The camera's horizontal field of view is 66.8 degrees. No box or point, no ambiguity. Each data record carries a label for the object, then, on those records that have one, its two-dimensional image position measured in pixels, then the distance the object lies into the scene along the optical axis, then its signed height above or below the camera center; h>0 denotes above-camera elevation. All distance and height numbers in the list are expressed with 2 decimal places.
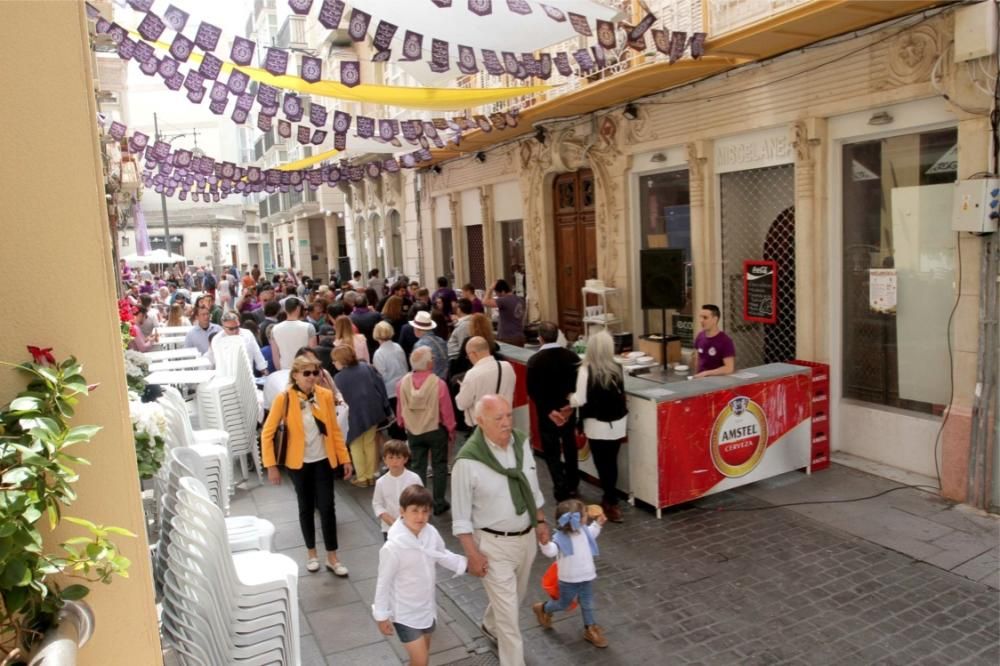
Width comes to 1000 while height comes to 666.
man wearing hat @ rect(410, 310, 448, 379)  8.91 -0.89
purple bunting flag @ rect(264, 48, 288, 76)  7.61 +2.12
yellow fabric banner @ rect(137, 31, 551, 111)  8.79 +2.20
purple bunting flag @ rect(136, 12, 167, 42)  6.56 +2.18
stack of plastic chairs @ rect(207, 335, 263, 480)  8.87 -1.48
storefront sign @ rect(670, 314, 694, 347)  11.45 -1.15
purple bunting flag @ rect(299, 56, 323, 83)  7.37 +1.97
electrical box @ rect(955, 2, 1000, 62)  6.54 +1.78
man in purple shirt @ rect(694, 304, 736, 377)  8.12 -1.07
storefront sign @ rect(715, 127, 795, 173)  9.13 +1.22
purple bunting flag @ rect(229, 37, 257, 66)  6.93 +2.05
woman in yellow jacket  6.04 -1.41
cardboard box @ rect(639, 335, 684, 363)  11.38 -1.44
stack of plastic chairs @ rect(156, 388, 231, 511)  6.27 -1.56
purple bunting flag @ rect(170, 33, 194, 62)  7.13 +2.16
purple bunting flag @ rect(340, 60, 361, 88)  7.71 +1.98
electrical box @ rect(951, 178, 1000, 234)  6.66 +0.28
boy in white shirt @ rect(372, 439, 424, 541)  5.55 -1.60
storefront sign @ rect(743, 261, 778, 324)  9.56 -0.56
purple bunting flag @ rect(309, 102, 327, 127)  9.88 +2.03
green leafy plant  1.80 -0.53
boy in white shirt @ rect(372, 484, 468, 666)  4.38 -1.83
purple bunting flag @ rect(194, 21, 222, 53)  7.03 +2.22
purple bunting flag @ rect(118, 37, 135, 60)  7.68 +2.34
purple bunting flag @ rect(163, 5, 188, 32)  6.70 +2.29
